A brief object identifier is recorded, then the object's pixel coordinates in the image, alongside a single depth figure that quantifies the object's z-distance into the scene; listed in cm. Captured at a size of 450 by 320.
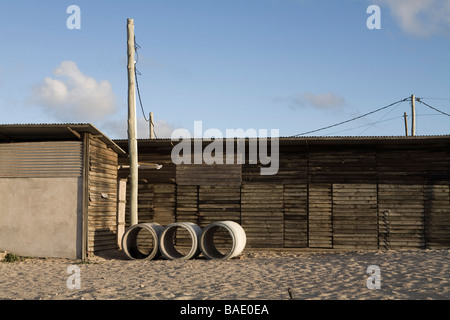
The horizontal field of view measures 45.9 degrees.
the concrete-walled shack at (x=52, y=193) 1652
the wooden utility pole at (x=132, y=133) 1738
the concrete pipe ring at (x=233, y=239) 1563
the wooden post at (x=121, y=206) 1897
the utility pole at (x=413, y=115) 3061
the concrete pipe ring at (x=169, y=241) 1595
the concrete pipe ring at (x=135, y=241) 1623
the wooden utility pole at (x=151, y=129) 3246
